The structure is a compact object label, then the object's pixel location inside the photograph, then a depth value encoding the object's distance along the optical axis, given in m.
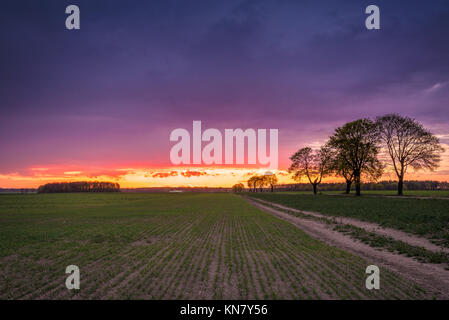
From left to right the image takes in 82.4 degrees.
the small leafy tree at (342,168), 60.22
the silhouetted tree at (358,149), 56.25
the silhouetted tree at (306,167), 82.76
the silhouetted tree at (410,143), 49.12
